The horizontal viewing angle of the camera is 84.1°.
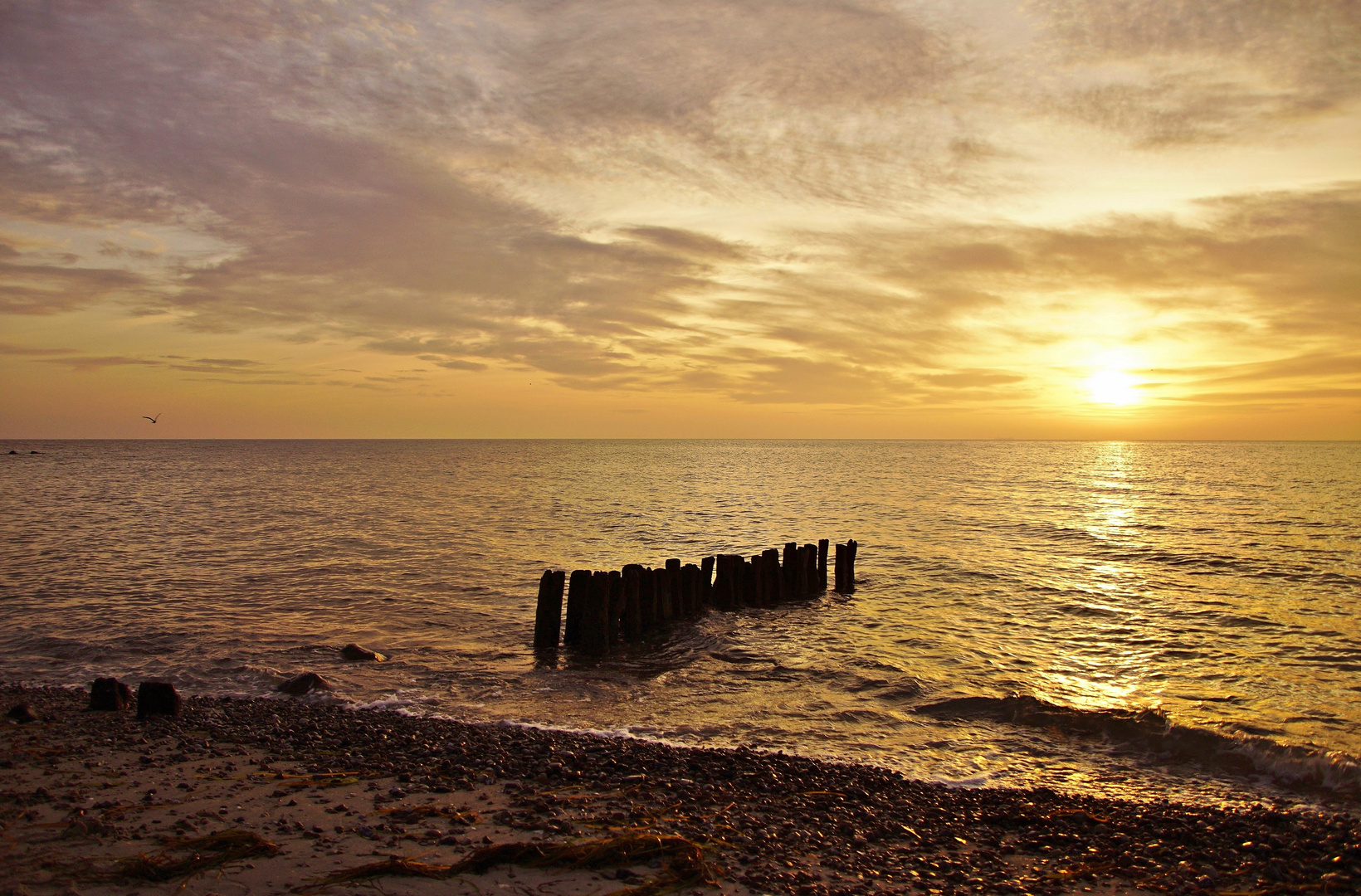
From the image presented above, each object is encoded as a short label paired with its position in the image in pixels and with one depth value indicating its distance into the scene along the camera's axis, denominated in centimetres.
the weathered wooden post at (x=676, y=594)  1752
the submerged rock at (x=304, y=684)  1201
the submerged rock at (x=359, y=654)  1420
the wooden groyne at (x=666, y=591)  1505
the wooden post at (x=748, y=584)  1959
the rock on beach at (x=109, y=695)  1033
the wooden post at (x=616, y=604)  1562
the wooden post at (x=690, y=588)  1791
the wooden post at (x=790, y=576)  2055
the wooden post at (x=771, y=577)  1998
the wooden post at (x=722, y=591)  1916
